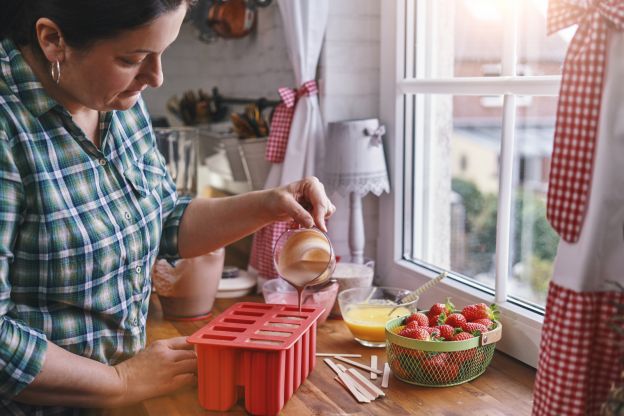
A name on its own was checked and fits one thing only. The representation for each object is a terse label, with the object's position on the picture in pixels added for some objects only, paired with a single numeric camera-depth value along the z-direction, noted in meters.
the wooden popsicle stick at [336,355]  1.48
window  1.47
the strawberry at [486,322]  1.36
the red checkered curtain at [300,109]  1.88
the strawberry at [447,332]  1.31
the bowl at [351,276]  1.73
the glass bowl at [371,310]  1.52
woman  1.09
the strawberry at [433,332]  1.32
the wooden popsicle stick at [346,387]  1.27
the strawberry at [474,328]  1.32
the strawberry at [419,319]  1.37
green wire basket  1.29
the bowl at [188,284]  1.75
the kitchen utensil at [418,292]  1.55
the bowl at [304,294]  1.65
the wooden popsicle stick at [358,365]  1.39
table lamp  1.80
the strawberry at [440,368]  1.30
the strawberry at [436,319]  1.38
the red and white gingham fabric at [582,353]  0.93
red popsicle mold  1.20
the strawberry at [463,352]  1.30
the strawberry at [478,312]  1.39
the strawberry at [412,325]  1.35
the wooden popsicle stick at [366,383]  1.29
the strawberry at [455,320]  1.36
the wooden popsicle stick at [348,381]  1.28
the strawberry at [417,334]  1.31
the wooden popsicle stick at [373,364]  1.37
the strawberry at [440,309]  1.41
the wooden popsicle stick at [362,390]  1.28
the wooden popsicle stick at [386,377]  1.33
